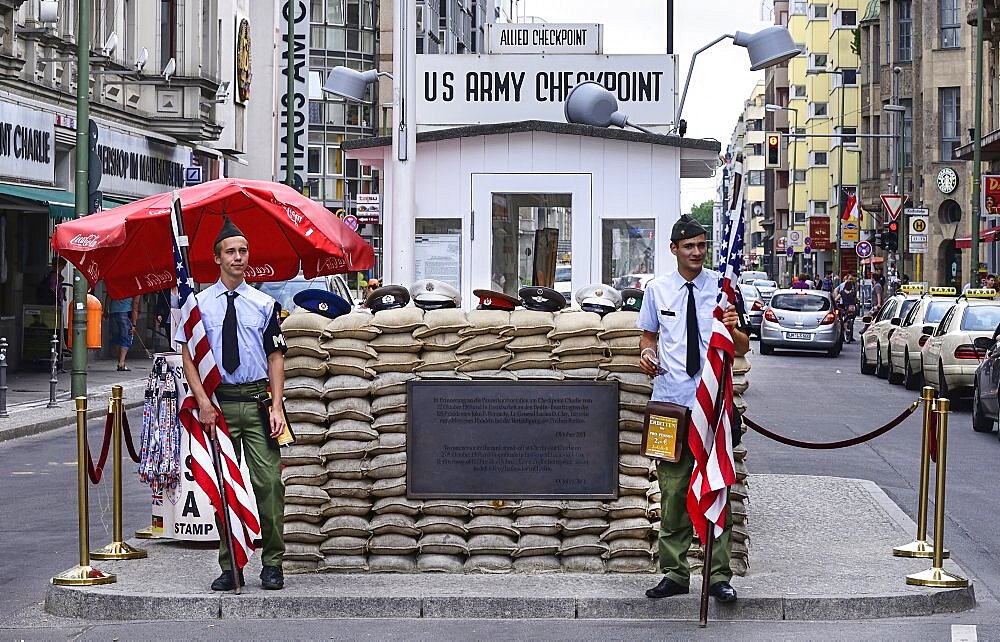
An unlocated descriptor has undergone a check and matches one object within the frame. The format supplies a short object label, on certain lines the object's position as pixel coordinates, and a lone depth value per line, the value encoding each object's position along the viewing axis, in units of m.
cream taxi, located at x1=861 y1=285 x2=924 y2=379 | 30.27
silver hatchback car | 38.19
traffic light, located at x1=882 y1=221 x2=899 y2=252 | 52.62
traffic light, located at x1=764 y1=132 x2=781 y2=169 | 71.50
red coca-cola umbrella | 12.27
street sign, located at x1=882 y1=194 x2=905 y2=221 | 52.75
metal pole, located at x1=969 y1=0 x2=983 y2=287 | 41.62
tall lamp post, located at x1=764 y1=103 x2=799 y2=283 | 127.38
